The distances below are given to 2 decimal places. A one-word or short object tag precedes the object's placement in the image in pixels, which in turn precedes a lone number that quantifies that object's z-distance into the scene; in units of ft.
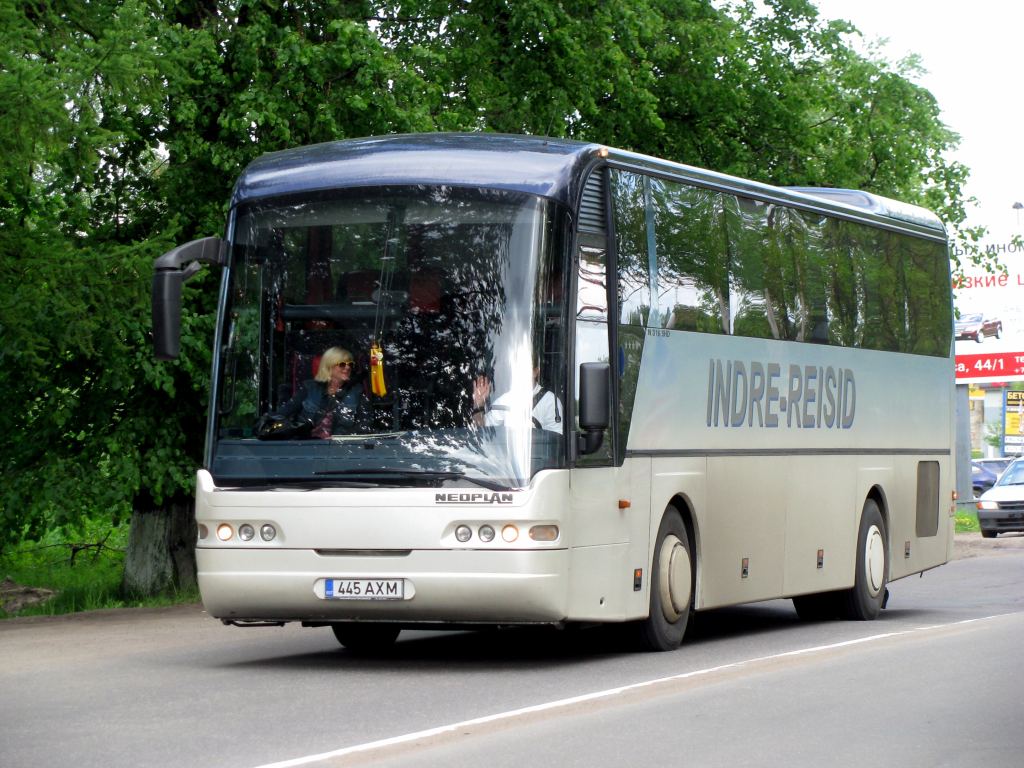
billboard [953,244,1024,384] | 189.78
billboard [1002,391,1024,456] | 222.07
